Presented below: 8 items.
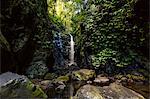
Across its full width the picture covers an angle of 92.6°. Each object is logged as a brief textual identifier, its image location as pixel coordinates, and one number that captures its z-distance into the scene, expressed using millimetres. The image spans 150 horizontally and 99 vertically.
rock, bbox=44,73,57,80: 3394
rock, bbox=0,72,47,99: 1500
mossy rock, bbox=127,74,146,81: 3173
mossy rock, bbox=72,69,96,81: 3274
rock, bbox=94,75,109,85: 3006
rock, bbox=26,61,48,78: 3433
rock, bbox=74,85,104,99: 1490
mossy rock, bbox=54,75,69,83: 3005
